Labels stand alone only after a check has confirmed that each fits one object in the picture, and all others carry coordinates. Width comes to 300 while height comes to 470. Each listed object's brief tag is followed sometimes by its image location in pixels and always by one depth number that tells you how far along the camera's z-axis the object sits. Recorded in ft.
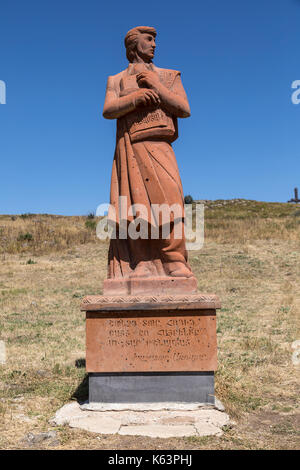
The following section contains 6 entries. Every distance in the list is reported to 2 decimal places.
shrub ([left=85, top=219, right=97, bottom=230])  78.42
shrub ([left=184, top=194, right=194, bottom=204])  155.65
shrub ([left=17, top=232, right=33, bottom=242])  68.28
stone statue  17.01
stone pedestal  15.79
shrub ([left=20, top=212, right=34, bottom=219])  98.34
